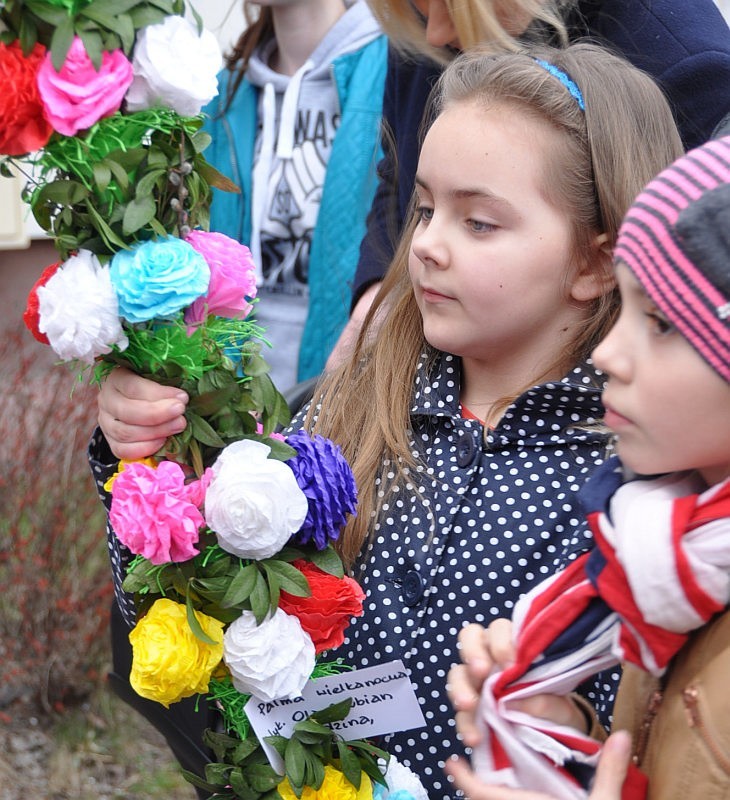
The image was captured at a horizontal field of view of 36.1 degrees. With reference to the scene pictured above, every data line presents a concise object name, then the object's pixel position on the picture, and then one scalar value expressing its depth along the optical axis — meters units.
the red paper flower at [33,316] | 1.71
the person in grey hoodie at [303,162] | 3.24
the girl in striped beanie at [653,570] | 1.16
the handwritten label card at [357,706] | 1.73
